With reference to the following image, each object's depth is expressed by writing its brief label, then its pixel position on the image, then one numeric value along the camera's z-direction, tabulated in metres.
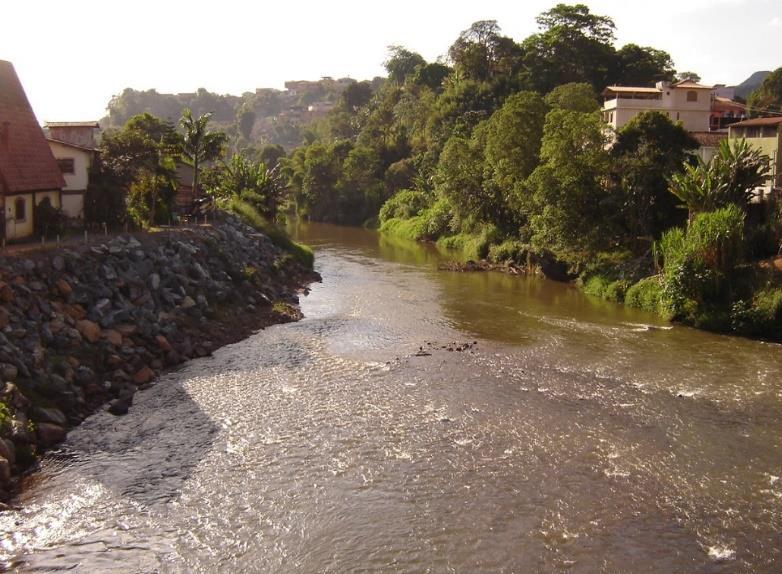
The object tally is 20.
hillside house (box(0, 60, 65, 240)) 29.16
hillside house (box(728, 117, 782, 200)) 39.24
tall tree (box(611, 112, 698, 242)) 39.66
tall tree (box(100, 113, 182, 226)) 37.62
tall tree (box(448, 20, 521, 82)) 84.44
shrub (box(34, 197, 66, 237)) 30.78
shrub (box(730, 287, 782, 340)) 29.12
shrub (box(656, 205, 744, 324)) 31.36
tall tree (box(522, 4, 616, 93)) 77.56
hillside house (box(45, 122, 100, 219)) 35.00
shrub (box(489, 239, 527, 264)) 48.53
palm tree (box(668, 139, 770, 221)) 34.19
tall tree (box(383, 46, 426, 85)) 123.75
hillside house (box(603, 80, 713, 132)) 58.16
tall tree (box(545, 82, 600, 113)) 50.25
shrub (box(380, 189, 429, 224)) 77.00
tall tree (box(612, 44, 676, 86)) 77.69
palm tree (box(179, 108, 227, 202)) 45.00
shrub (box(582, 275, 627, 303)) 37.81
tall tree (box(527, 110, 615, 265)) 41.31
